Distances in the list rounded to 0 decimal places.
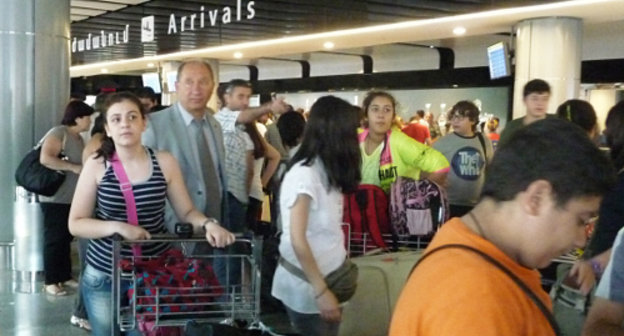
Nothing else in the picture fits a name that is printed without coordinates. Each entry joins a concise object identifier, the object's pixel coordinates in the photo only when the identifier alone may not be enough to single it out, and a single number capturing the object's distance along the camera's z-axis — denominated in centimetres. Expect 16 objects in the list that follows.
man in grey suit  370
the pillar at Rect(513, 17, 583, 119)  920
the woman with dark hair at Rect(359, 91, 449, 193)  430
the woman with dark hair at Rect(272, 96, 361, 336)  279
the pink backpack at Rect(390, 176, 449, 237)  420
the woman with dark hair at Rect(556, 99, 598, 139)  490
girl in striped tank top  285
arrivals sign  992
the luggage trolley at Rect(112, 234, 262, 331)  244
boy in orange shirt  118
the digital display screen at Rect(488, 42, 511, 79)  1093
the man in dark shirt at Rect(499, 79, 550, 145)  538
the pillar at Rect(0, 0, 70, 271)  645
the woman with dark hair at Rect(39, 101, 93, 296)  587
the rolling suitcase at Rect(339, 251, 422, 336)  411
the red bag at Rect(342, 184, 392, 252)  416
